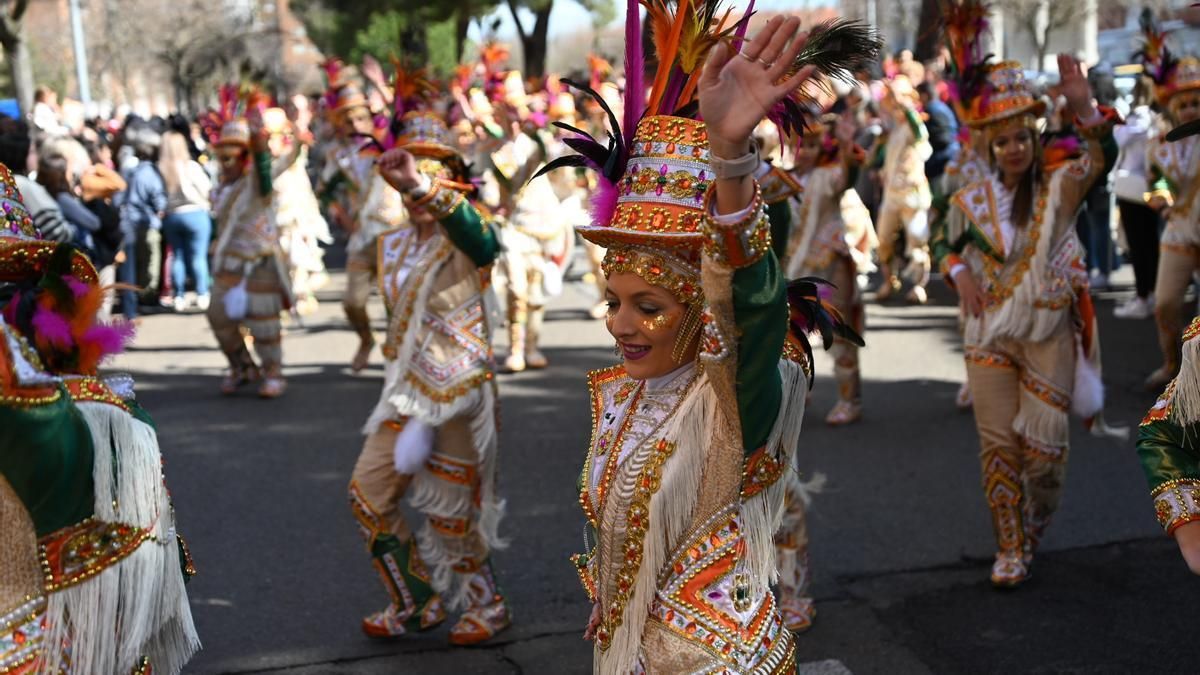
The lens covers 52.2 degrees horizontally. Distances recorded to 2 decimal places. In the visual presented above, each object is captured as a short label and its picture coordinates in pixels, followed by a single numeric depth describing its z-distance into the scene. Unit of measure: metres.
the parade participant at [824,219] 7.35
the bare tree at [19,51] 15.05
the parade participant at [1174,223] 7.13
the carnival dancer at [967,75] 5.37
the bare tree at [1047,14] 32.75
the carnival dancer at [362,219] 9.70
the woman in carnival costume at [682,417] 2.50
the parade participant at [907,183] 11.83
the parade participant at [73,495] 2.53
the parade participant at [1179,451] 2.48
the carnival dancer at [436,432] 4.57
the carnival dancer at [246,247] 8.67
